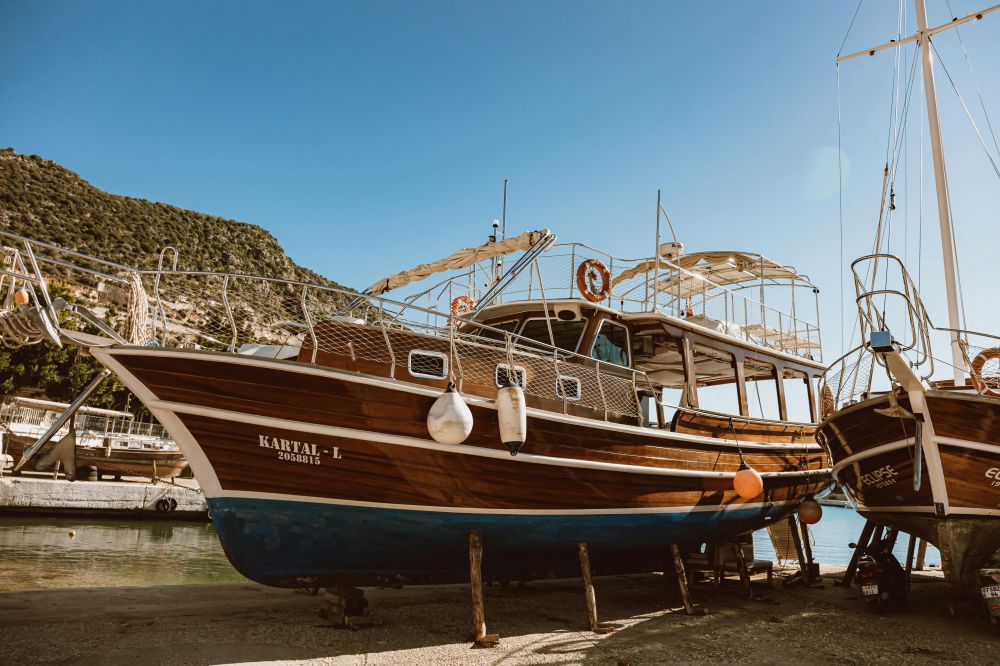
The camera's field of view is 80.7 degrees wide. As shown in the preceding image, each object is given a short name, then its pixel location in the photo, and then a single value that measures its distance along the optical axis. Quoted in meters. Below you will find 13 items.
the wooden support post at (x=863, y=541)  9.23
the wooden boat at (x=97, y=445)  21.31
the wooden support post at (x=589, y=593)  6.50
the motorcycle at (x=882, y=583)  7.74
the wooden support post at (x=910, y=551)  9.69
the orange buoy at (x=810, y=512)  9.35
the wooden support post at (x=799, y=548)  9.76
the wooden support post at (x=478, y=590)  5.70
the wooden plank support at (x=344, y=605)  6.08
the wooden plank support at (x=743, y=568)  8.59
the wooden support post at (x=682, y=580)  7.64
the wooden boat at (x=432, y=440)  5.39
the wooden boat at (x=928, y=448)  6.75
